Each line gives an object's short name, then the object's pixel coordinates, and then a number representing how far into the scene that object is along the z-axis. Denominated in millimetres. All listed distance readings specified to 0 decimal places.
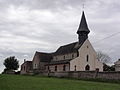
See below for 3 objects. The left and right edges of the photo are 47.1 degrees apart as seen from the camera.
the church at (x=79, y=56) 35774
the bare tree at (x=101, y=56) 51994
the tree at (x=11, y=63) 49211
